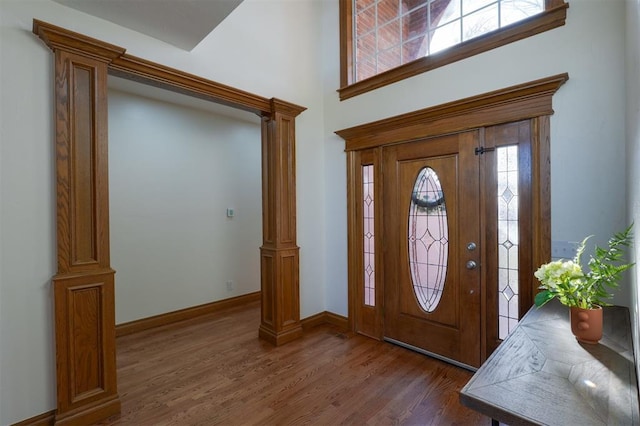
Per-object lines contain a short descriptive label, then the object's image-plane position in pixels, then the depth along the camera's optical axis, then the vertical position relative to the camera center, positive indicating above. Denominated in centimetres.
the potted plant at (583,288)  127 -35
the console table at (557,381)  86 -59
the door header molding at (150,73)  186 +110
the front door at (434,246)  253 -34
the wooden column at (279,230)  311 -20
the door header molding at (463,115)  214 +81
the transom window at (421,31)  230 +165
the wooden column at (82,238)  188 -16
